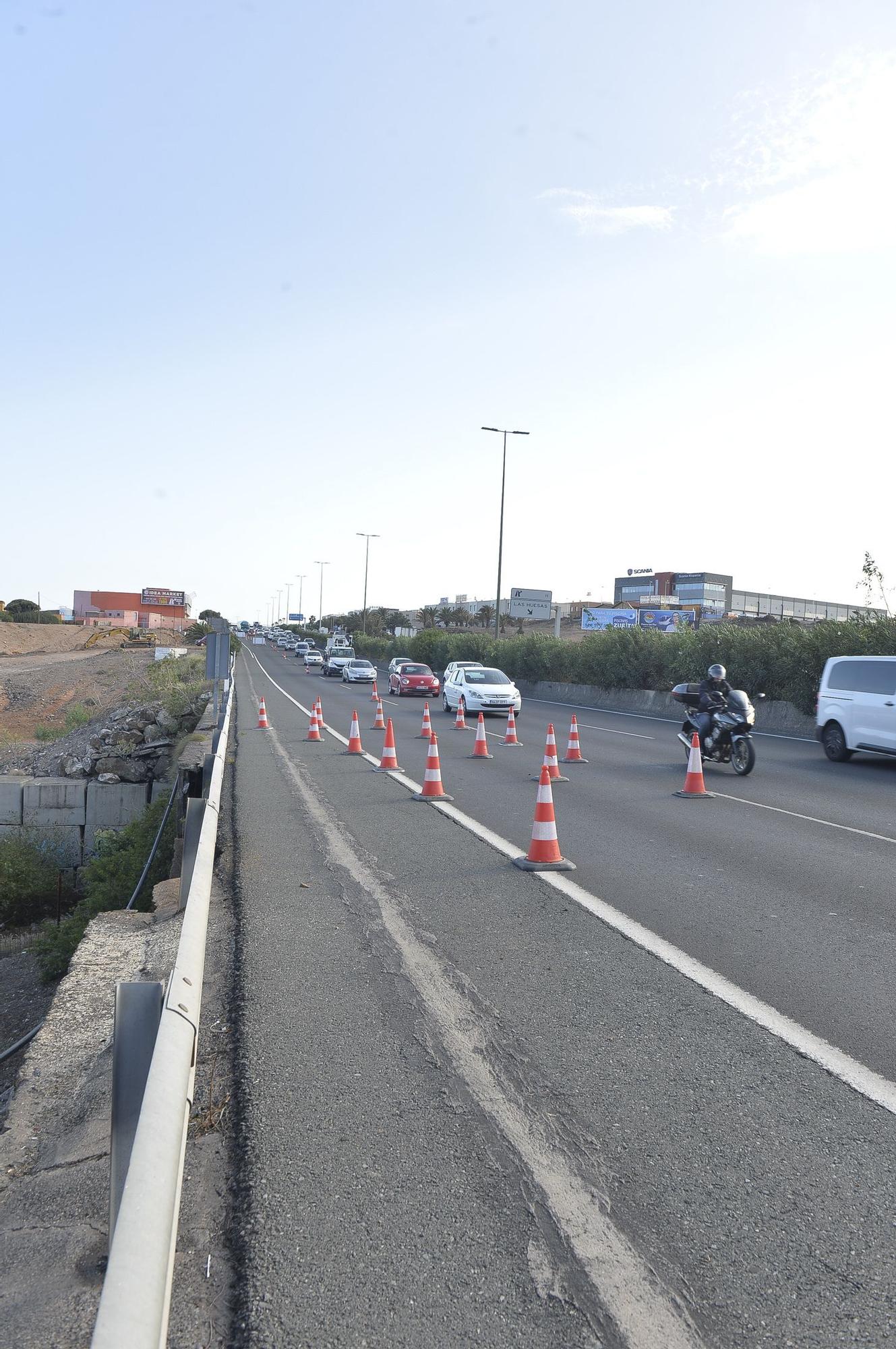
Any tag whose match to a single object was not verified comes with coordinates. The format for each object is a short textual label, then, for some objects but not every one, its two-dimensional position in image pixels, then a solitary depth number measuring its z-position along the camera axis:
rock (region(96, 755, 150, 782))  21.55
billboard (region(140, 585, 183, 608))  194.00
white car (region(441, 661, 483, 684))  31.48
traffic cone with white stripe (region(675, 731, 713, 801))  13.05
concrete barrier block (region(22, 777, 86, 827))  19.42
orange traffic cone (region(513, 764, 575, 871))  8.37
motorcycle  15.45
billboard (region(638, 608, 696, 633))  87.04
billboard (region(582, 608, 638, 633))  96.56
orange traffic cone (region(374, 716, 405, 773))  15.24
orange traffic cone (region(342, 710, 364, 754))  17.91
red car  40.09
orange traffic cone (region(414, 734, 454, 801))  12.40
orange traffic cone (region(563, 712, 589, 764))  17.25
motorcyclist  15.71
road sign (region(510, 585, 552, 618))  90.38
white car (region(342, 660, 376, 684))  51.38
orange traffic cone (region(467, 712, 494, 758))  17.52
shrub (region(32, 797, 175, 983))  9.88
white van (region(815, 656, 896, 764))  16.81
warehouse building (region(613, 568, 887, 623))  126.69
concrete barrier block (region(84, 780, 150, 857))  19.92
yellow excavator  98.01
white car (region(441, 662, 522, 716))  27.31
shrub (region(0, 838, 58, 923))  15.69
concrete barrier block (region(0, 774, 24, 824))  19.22
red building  168.25
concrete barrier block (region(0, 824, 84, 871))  18.73
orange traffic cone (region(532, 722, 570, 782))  11.98
